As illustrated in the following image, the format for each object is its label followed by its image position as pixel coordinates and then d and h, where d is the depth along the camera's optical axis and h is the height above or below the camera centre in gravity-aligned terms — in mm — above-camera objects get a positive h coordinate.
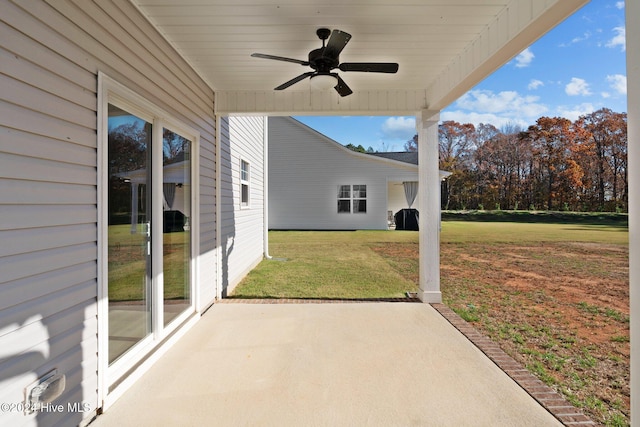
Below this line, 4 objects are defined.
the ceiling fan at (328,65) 2998 +1423
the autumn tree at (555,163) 25703 +3941
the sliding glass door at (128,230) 2379 -127
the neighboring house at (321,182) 15117 +1428
